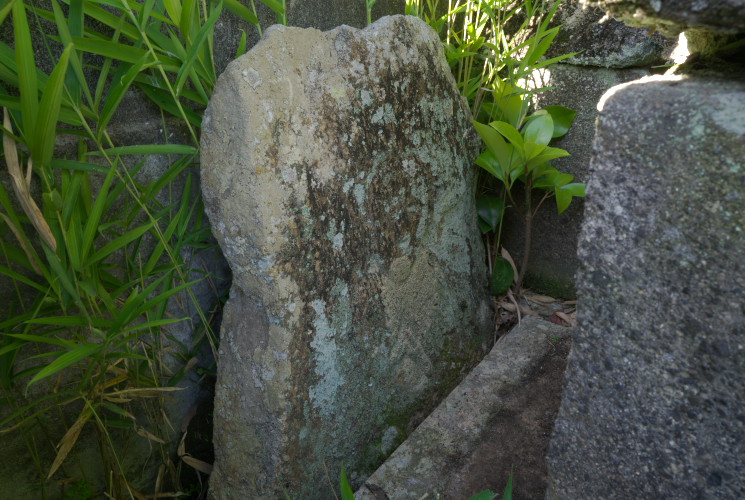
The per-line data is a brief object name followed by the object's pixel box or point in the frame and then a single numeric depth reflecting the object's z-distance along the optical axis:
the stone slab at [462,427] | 1.21
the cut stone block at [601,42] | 1.66
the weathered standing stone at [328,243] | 1.17
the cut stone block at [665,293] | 0.71
